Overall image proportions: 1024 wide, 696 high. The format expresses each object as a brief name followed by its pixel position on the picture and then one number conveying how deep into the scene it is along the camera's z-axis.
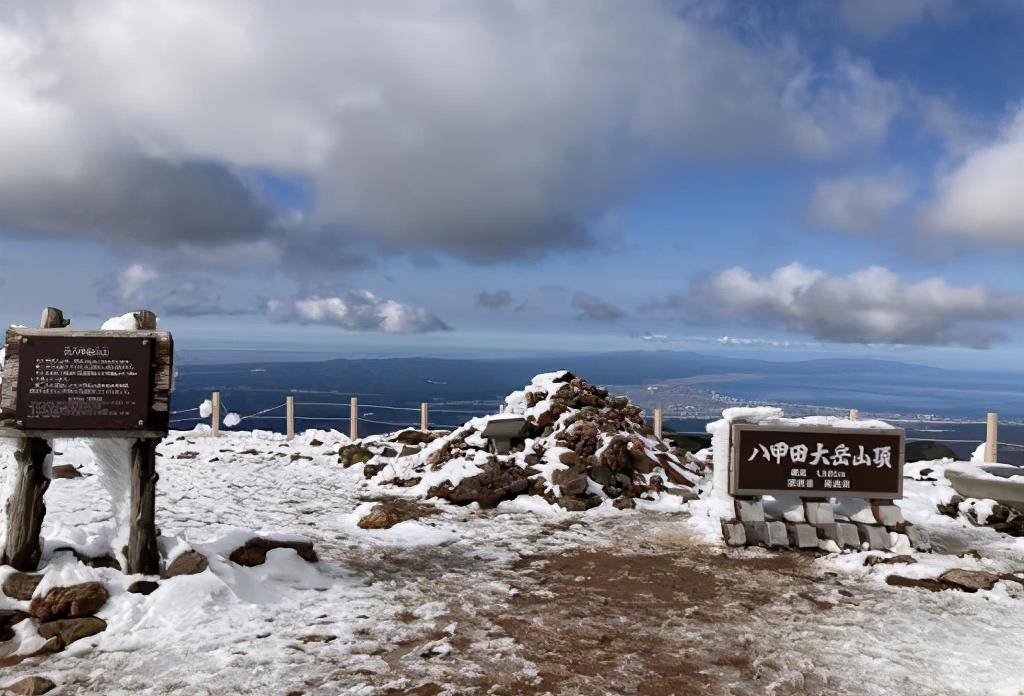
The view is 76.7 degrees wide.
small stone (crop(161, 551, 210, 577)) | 6.28
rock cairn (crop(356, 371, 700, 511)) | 11.81
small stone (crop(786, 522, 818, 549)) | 8.95
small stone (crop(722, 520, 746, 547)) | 9.05
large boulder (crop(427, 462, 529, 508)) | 11.51
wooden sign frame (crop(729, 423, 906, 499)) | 9.34
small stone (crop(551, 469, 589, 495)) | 11.54
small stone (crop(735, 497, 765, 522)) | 9.39
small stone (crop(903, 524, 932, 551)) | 9.08
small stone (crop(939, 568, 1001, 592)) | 7.04
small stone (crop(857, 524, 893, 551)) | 9.02
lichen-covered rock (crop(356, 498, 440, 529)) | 9.68
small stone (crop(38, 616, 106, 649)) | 5.32
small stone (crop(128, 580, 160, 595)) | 6.01
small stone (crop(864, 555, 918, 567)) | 7.94
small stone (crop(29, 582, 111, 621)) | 5.51
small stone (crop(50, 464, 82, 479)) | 11.51
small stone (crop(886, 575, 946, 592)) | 7.17
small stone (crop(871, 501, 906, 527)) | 9.29
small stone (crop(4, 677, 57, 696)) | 4.53
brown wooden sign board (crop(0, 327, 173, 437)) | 6.28
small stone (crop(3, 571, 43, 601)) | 5.71
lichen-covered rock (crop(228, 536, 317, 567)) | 7.03
